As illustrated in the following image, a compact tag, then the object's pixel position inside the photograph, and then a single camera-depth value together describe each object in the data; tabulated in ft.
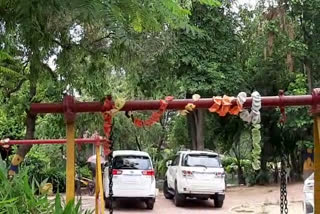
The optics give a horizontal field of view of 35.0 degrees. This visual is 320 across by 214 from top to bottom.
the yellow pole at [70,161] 10.21
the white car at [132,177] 42.83
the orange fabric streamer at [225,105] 10.29
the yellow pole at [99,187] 17.47
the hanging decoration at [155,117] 10.40
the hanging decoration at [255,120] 10.27
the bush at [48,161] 59.67
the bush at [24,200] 8.40
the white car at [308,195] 25.04
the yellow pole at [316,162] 9.87
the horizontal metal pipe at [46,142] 22.52
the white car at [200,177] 44.68
